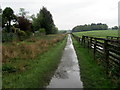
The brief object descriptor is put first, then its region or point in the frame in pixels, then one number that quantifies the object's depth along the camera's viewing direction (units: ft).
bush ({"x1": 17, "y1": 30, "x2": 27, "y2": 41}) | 98.86
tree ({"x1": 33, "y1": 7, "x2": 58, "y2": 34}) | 202.49
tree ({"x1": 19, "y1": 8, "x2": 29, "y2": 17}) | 238.44
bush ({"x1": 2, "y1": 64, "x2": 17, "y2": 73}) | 22.53
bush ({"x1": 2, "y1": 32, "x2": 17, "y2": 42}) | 80.73
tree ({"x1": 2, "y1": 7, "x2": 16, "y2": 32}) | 148.99
